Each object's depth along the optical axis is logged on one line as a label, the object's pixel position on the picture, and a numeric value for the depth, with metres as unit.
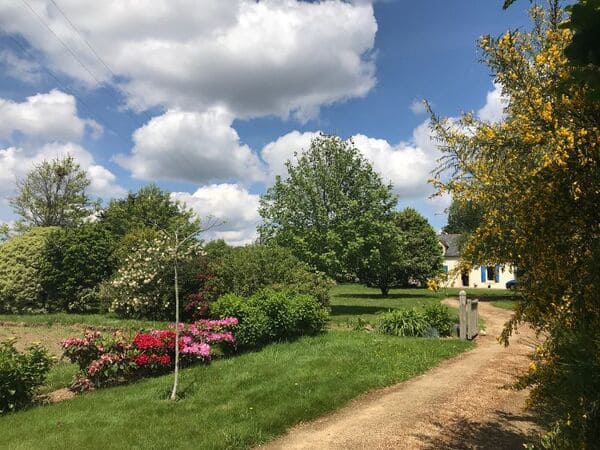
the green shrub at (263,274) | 14.73
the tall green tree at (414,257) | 39.65
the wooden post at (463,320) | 12.64
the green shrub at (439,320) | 13.51
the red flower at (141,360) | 9.45
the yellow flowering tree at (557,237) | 3.24
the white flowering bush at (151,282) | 17.36
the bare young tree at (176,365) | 7.88
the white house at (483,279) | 45.94
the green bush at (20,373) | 7.93
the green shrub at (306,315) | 12.17
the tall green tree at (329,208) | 20.27
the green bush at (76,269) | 22.28
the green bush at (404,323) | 13.23
